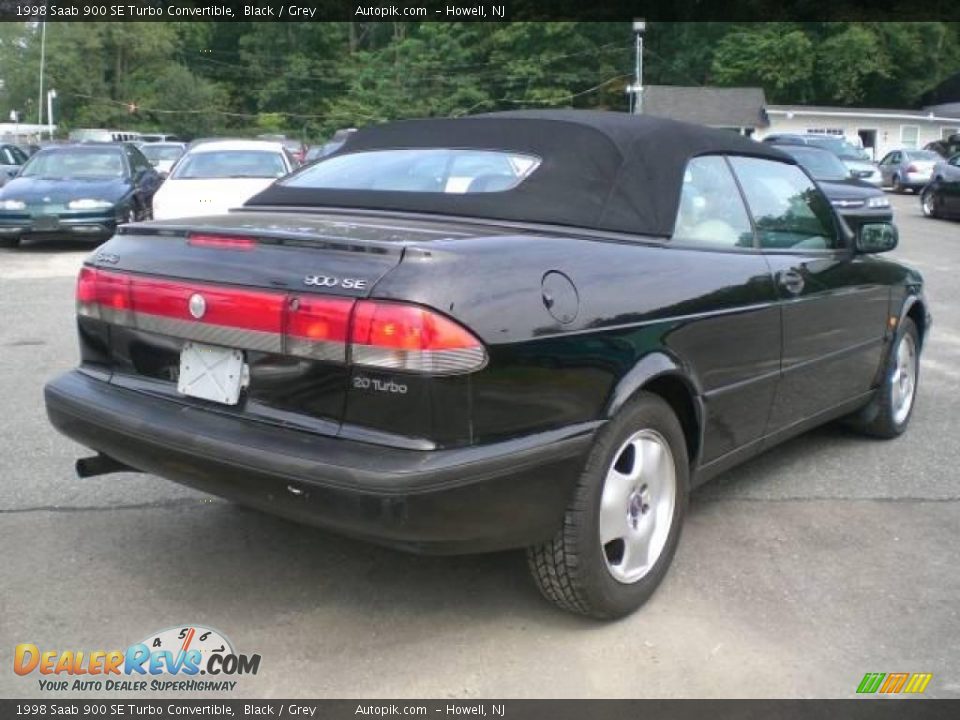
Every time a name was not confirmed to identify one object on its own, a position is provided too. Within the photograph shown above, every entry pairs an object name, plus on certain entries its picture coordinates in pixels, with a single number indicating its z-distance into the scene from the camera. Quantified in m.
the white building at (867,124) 47.53
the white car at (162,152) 26.59
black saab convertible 2.64
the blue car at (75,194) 12.99
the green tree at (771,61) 56.03
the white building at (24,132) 58.06
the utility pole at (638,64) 34.53
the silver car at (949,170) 18.97
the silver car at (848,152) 23.27
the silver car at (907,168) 28.52
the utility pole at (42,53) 66.38
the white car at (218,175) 11.24
